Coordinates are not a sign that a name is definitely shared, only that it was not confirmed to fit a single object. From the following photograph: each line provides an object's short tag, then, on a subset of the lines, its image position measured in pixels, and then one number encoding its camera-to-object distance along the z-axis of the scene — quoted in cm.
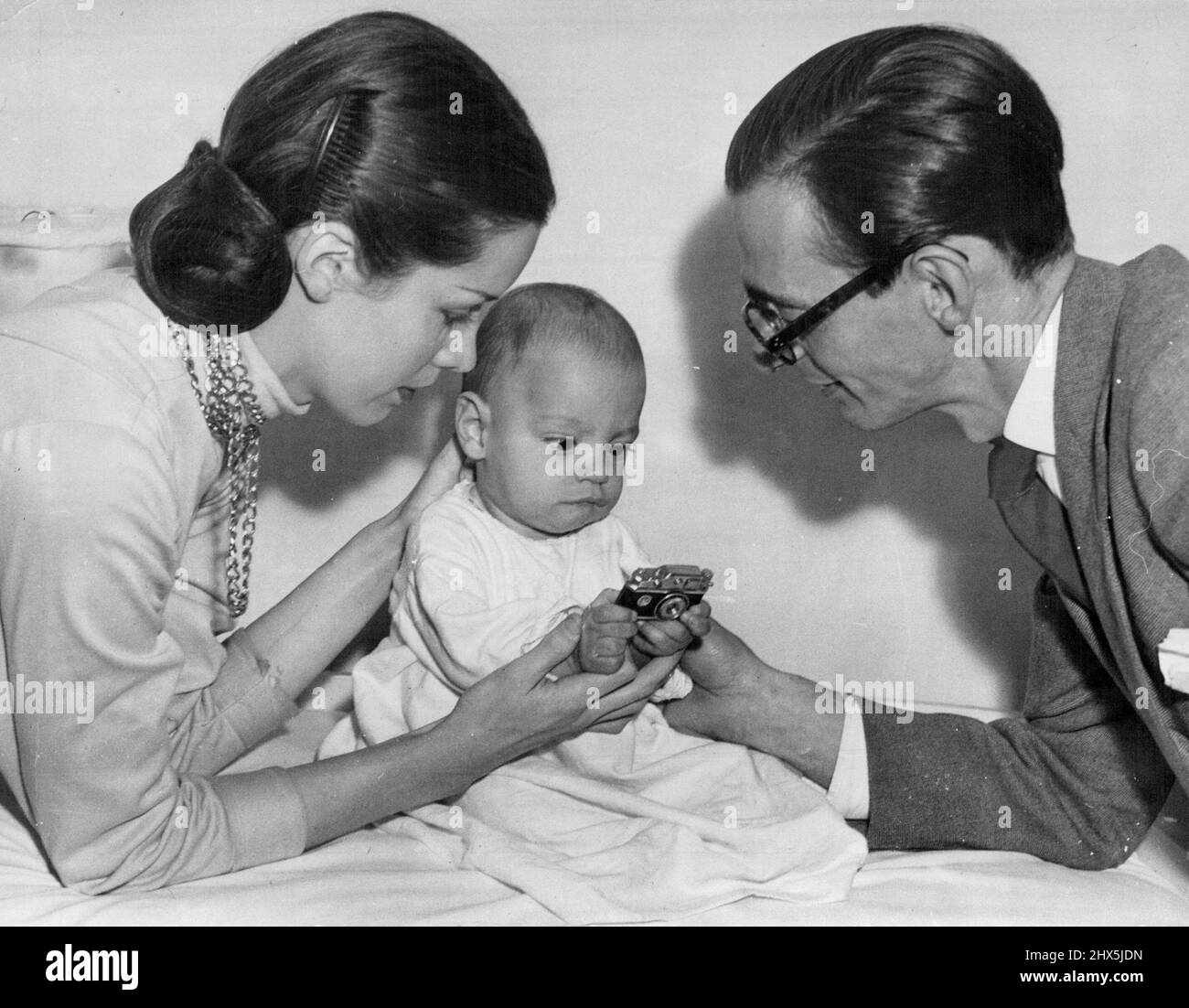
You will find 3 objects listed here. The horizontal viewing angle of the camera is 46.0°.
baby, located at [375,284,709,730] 147
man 128
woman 122
